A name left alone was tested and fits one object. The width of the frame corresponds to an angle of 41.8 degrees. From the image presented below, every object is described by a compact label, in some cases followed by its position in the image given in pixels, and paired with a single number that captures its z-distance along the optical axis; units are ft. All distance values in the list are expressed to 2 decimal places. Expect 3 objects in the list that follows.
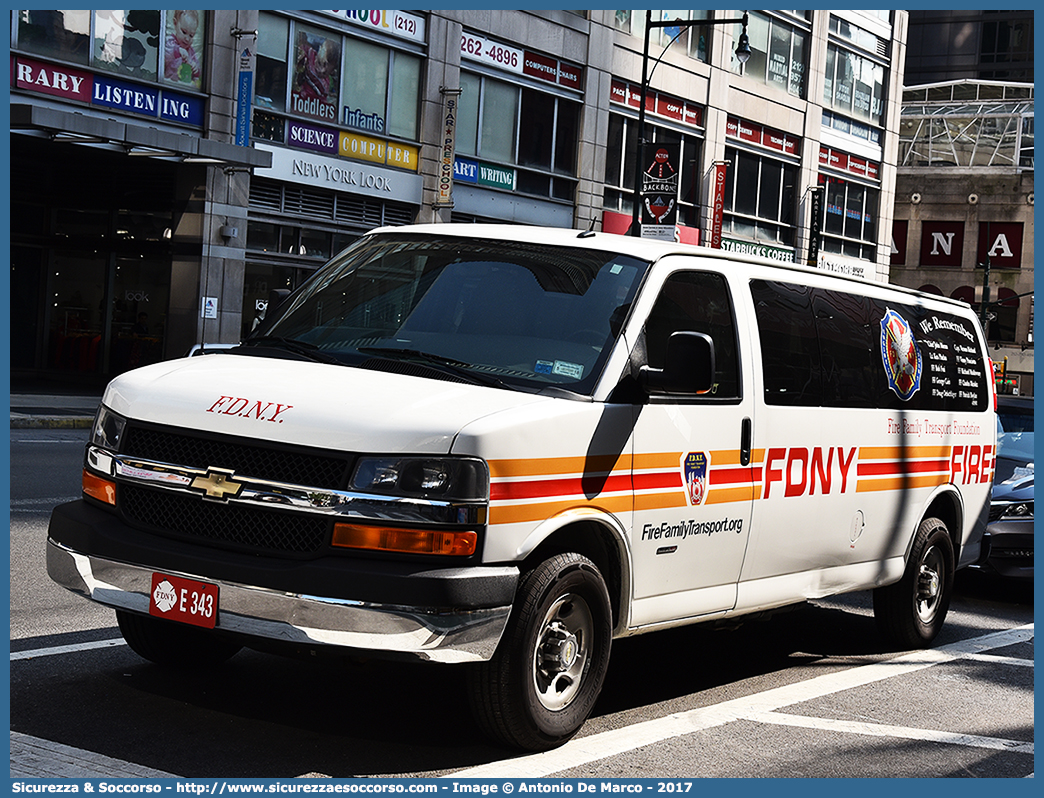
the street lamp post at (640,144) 88.78
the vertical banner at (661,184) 99.76
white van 16.85
